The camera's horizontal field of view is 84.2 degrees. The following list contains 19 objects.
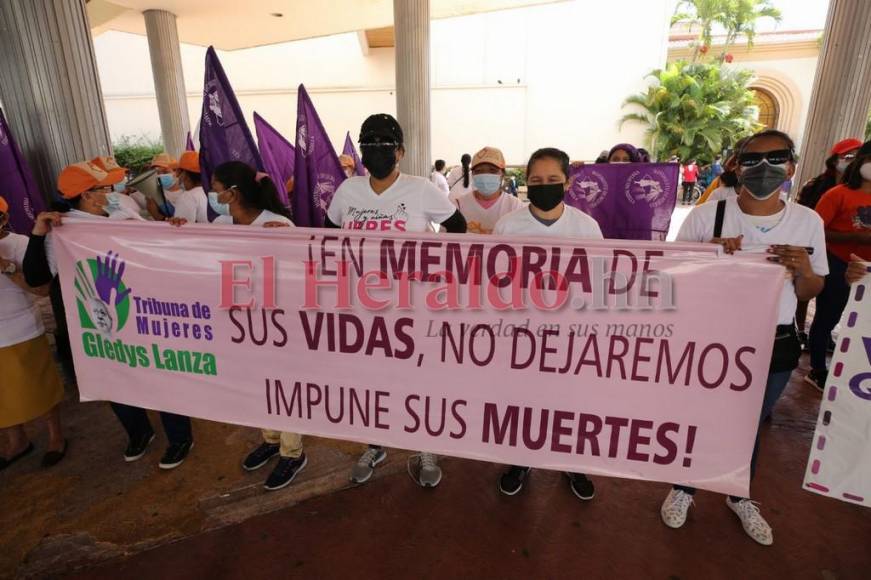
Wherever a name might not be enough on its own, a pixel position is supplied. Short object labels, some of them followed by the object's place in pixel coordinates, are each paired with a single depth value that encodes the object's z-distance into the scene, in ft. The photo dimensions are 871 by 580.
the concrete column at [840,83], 16.58
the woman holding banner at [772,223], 6.27
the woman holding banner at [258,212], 7.87
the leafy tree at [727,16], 72.33
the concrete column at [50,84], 11.73
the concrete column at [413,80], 27.27
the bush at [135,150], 68.69
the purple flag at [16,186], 10.97
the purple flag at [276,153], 14.19
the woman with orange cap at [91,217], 7.60
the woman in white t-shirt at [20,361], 8.07
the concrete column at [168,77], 34.88
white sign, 5.87
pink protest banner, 6.07
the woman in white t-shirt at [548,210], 7.09
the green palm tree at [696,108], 66.69
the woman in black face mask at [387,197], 8.06
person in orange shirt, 10.19
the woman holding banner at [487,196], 10.55
